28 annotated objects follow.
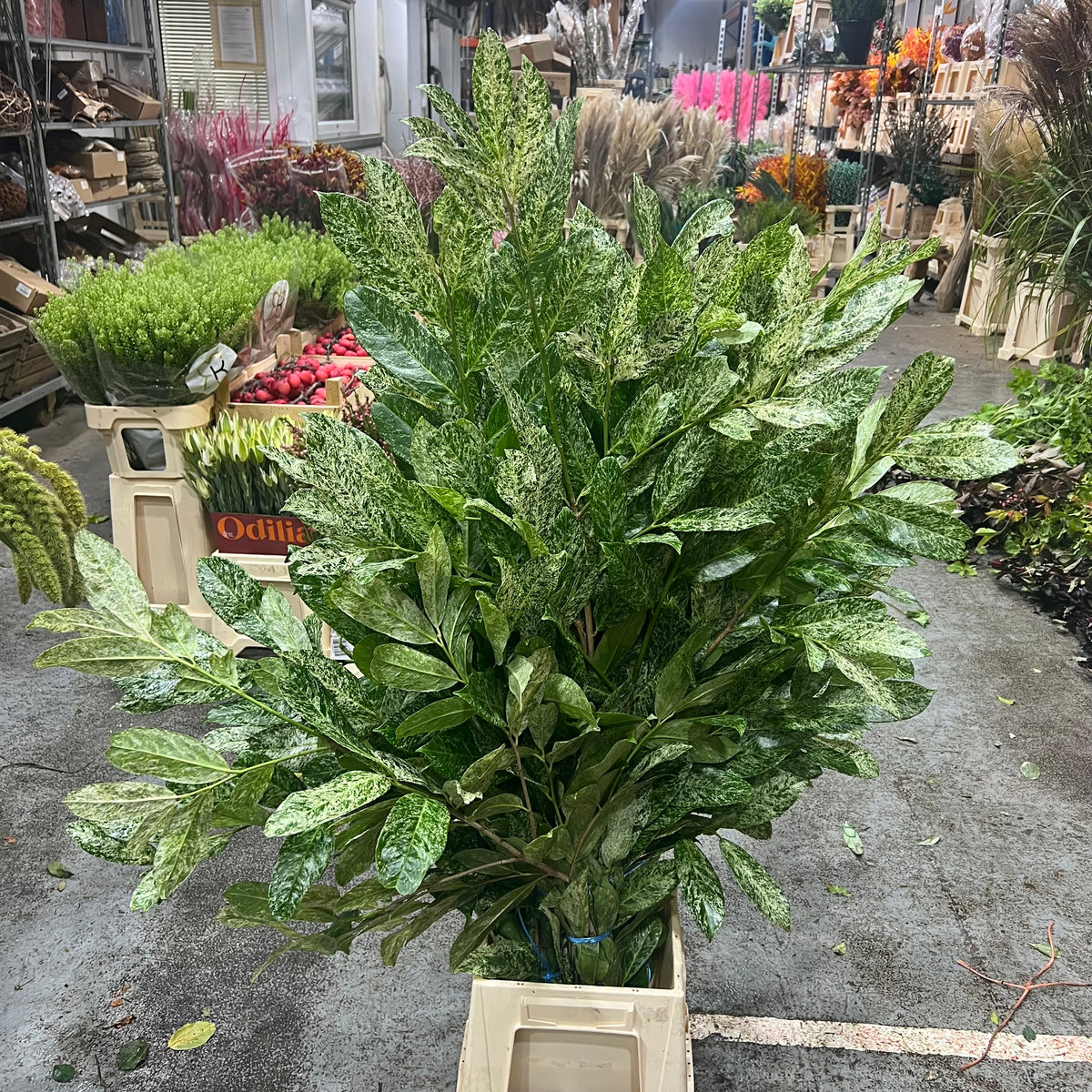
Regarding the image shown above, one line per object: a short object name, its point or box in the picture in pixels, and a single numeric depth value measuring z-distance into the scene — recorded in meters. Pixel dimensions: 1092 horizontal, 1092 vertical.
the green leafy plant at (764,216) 4.54
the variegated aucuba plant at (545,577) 0.70
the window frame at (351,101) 7.01
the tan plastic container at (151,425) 2.58
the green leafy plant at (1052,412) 3.20
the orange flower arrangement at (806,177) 6.02
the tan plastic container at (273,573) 2.48
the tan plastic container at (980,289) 5.70
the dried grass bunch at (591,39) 4.64
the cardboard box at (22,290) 4.39
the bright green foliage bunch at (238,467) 2.41
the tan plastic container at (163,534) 2.69
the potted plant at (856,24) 6.06
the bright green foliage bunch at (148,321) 2.38
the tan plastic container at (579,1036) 0.90
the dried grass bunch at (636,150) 4.11
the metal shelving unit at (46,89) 4.43
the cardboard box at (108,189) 5.16
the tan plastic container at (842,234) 7.00
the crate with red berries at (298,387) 2.71
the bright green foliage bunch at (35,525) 1.35
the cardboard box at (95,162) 5.07
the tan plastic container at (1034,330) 5.23
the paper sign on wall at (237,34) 6.16
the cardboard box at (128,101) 5.31
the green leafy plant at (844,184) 7.13
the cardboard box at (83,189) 4.98
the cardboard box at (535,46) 4.53
